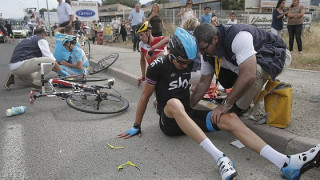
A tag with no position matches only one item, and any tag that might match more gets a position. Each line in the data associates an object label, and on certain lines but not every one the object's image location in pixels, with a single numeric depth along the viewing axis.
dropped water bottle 3.99
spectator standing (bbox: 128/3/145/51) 10.38
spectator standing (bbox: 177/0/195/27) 8.55
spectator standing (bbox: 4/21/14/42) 24.30
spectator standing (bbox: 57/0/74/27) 8.45
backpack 2.80
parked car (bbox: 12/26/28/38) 29.56
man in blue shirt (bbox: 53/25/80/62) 5.84
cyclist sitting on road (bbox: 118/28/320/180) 2.15
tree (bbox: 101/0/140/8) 118.91
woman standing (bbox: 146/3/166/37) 7.90
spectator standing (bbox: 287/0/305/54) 8.04
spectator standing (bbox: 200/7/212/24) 9.12
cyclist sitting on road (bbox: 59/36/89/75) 5.55
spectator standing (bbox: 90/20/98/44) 18.18
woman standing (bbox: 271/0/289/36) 8.23
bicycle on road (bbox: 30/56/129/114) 4.07
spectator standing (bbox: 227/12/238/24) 11.80
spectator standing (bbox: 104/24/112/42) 19.59
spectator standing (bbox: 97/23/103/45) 17.83
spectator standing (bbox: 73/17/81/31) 13.90
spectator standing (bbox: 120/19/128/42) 17.84
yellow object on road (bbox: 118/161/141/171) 2.51
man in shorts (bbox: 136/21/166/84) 4.31
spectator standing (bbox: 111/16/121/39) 19.38
